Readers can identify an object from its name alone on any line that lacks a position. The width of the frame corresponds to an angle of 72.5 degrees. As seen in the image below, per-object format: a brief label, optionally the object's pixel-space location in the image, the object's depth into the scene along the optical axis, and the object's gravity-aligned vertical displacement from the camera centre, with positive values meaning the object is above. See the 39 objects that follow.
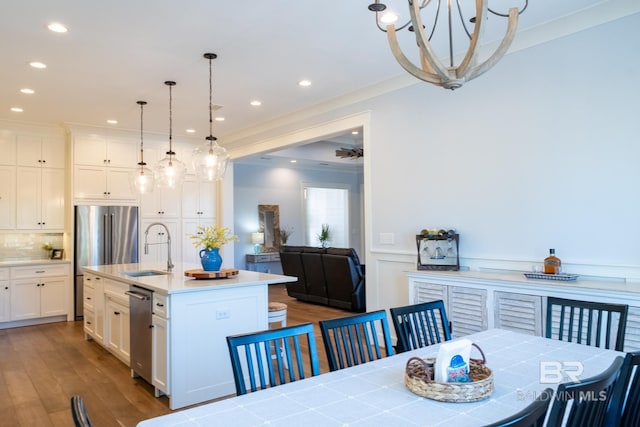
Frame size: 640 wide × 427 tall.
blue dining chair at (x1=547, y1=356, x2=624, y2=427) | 1.01 -0.44
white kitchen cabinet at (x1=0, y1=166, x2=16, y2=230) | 6.11 +0.39
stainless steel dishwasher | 3.39 -0.85
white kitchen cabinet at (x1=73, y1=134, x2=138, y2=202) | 6.45 +0.89
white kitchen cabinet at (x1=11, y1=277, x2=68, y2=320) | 5.98 -1.01
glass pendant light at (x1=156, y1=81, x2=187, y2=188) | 4.67 +0.58
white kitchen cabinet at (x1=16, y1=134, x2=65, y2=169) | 6.29 +1.09
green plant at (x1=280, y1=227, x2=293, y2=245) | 9.98 -0.25
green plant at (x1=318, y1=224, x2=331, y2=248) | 10.70 -0.32
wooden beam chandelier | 1.54 +0.63
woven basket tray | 1.42 -0.55
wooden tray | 3.62 -0.42
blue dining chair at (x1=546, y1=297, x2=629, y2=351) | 2.09 -0.51
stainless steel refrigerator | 6.36 -0.19
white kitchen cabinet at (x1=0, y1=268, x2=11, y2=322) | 5.87 -0.96
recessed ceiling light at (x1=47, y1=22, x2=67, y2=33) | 3.27 +1.50
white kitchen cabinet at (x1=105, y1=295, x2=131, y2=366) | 3.96 -0.99
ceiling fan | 8.16 +1.32
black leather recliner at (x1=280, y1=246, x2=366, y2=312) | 6.41 -0.83
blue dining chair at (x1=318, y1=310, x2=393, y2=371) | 1.95 -0.53
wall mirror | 9.74 -0.06
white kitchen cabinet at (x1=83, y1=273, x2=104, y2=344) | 4.66 -0.92
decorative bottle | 3.23 -0.32
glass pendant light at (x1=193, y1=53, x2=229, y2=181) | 4.04 +0.60
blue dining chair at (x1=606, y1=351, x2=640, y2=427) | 1.27 -0.54
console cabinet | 2.71 -0.56
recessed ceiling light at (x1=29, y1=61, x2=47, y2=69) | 4.01 +1.50
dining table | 1.31 -0.59
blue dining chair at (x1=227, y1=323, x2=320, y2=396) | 1.64 -0.51
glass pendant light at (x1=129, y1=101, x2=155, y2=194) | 4.97 +0.51
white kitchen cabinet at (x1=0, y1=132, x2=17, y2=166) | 6.13 +1.09
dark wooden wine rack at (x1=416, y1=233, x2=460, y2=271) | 3.97 -0.28
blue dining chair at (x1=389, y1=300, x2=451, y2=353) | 2.17 -0.53
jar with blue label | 1.50 -0.51
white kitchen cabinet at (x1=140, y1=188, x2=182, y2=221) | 7.02 +0.34
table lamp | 9.46 -0.36
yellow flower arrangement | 3.86 -0.13
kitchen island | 3.12 -0.77
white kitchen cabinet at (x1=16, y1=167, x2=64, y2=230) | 6.27 +0.39
